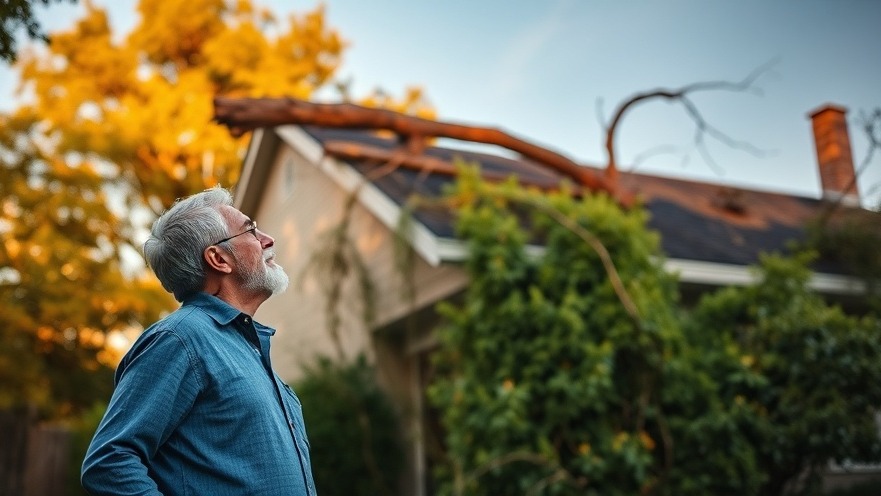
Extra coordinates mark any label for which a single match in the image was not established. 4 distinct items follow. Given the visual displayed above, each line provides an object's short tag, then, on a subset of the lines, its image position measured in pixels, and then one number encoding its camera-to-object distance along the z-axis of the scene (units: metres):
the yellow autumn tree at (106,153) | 13.55
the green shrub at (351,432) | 9.93
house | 9.66
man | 2.00
